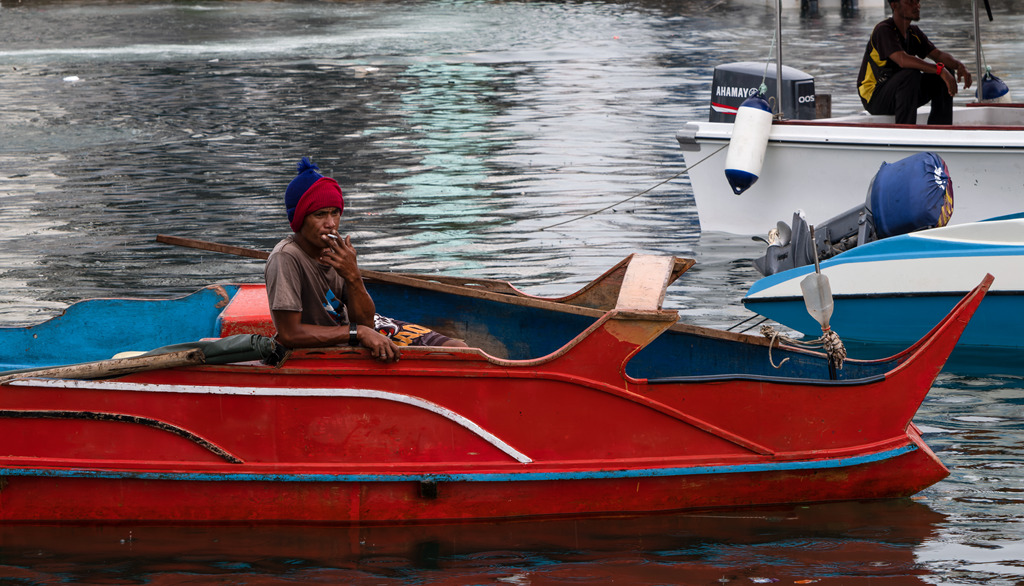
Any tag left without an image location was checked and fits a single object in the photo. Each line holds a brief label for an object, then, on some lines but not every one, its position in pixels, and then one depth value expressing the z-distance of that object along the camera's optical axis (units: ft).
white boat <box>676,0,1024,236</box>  61.31
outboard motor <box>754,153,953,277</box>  50.55
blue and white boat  47.47
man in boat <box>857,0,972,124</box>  63.29
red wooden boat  32.68
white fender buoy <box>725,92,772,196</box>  64.28
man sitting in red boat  31.99
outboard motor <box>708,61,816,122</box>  71.61
